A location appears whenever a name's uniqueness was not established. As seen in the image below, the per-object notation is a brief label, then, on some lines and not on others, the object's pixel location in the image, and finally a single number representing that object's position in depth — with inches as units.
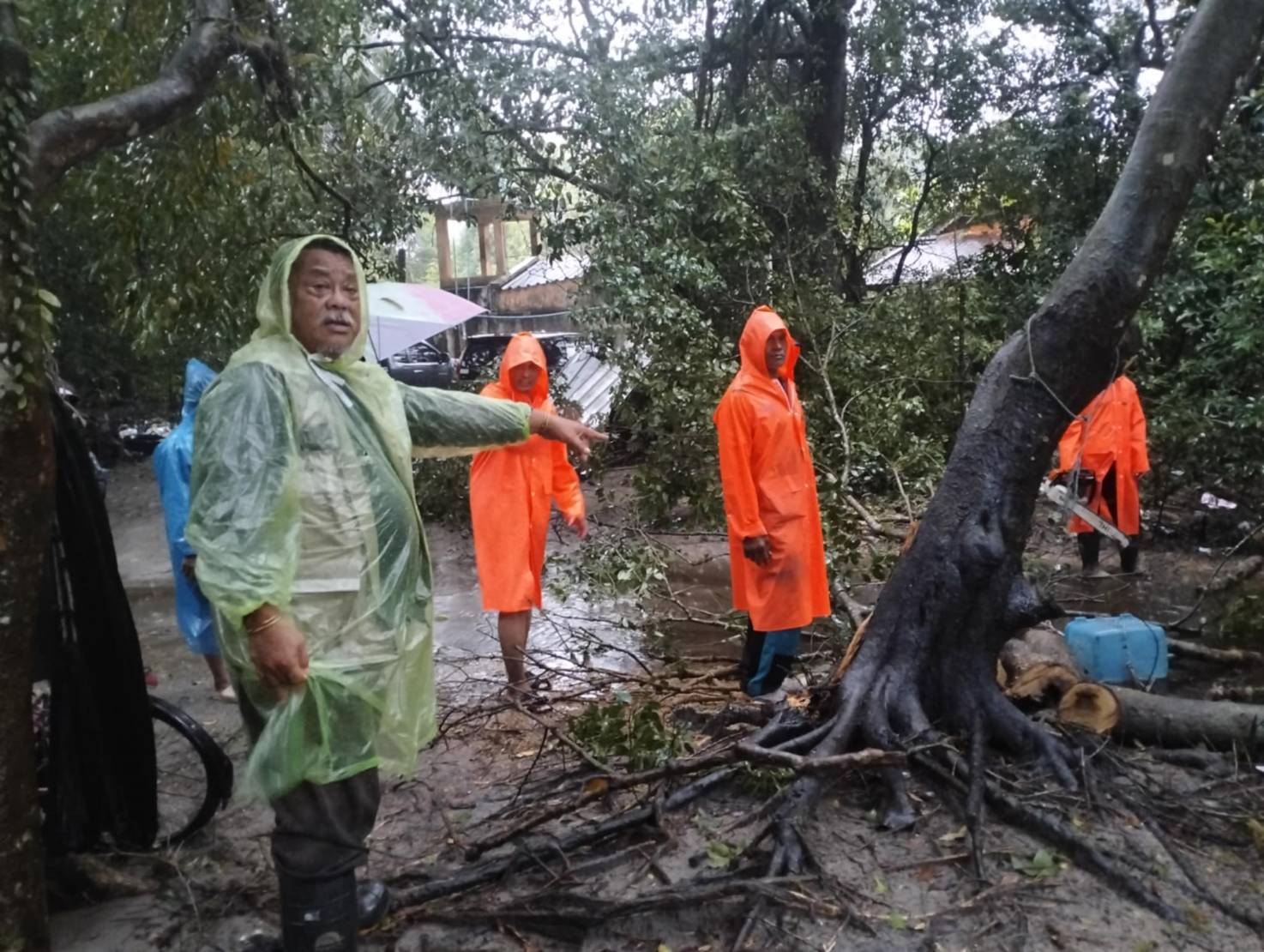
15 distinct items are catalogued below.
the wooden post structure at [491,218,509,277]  1262.3
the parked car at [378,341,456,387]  765.3
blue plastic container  196.9
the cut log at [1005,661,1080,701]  171.9
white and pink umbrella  312.2
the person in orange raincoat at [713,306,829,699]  186.5
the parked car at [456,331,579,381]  690.3
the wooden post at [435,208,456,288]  1147.3
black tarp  126.1
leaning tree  154.3
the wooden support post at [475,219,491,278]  1147.9
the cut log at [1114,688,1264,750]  158.6
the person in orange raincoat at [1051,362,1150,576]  295.3
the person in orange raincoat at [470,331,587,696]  198.8
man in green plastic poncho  93.9
